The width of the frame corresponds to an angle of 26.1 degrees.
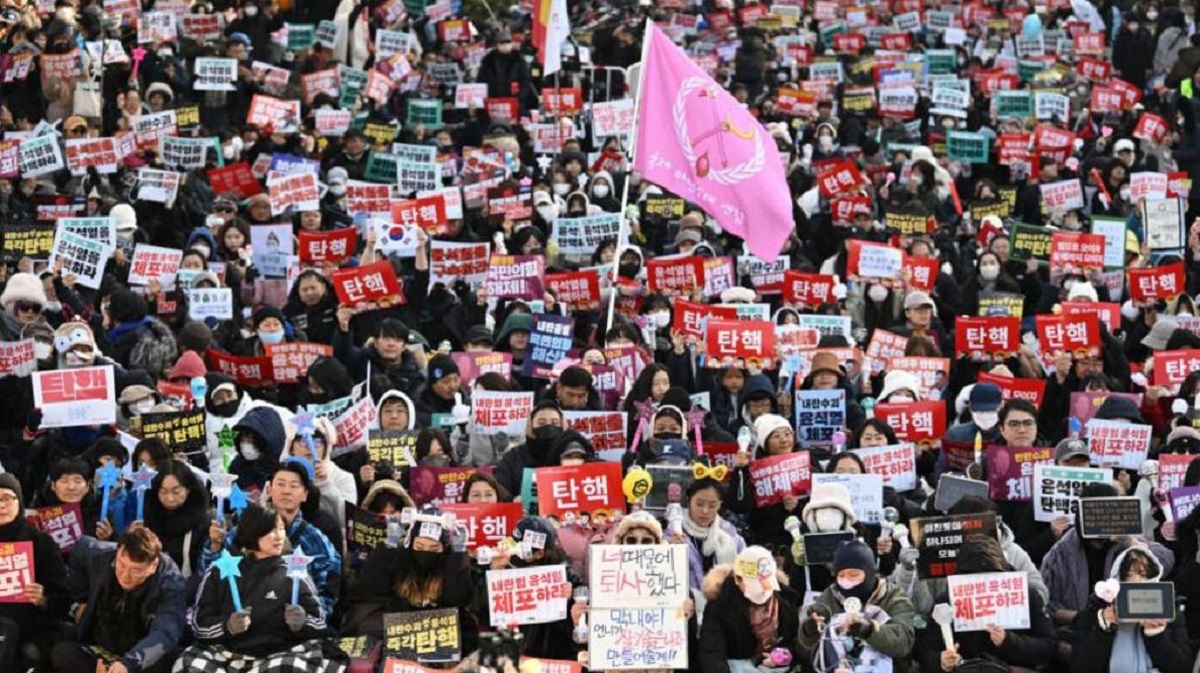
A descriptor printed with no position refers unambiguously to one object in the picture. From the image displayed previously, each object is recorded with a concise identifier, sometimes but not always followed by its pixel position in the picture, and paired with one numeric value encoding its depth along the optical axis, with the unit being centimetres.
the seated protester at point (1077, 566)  1303
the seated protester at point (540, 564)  1239
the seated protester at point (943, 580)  1262
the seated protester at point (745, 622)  1211
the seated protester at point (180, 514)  1298
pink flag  1752
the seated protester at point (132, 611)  1216
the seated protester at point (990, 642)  1225
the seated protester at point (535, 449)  1432
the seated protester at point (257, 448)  1417
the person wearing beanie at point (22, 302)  1667
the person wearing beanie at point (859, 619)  1200
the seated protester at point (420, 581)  1233
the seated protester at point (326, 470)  1343
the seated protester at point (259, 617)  1205
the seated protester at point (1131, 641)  1205
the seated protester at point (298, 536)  1256
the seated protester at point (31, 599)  1253
